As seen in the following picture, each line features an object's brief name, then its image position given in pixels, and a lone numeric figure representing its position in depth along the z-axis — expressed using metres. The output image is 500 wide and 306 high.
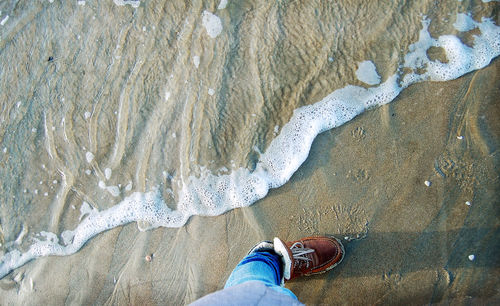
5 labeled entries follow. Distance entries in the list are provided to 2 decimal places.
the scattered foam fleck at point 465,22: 2.46
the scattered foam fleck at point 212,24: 2.58
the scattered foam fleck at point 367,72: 2.49
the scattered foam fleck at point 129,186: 2.64
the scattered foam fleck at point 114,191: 2.64
